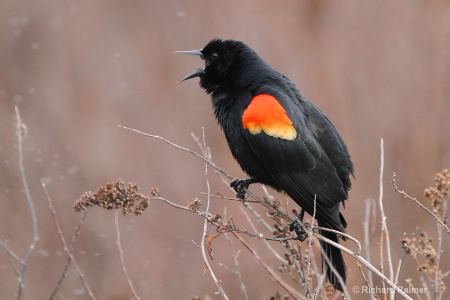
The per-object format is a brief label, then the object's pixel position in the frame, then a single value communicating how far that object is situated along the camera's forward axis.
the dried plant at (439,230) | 6.17
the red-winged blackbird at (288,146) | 7.38
